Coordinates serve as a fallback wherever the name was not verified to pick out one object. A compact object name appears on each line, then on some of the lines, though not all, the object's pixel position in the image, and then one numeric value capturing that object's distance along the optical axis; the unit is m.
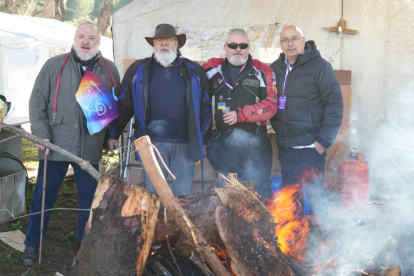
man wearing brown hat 4.70
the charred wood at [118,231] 3.48
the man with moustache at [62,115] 4.75
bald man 5.00
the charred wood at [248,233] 3.36
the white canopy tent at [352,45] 6.29
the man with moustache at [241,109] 4.89
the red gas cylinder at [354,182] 5.97
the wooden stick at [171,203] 3.41
